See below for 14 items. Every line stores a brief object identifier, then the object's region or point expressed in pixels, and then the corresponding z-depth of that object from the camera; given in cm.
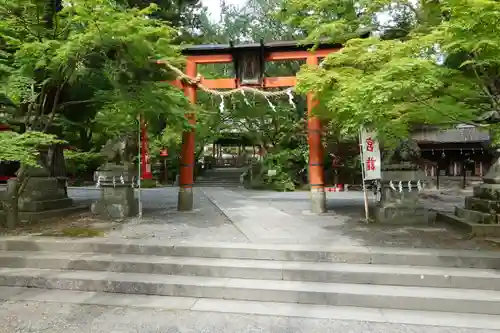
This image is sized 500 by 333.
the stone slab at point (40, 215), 853
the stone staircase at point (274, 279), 456
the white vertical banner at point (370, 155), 809
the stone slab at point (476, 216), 701
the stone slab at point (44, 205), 882
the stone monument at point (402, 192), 816
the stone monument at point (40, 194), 887
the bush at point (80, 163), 2252
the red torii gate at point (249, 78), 1009
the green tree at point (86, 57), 633
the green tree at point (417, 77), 465
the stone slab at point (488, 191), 734
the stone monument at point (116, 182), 902
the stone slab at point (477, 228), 661
